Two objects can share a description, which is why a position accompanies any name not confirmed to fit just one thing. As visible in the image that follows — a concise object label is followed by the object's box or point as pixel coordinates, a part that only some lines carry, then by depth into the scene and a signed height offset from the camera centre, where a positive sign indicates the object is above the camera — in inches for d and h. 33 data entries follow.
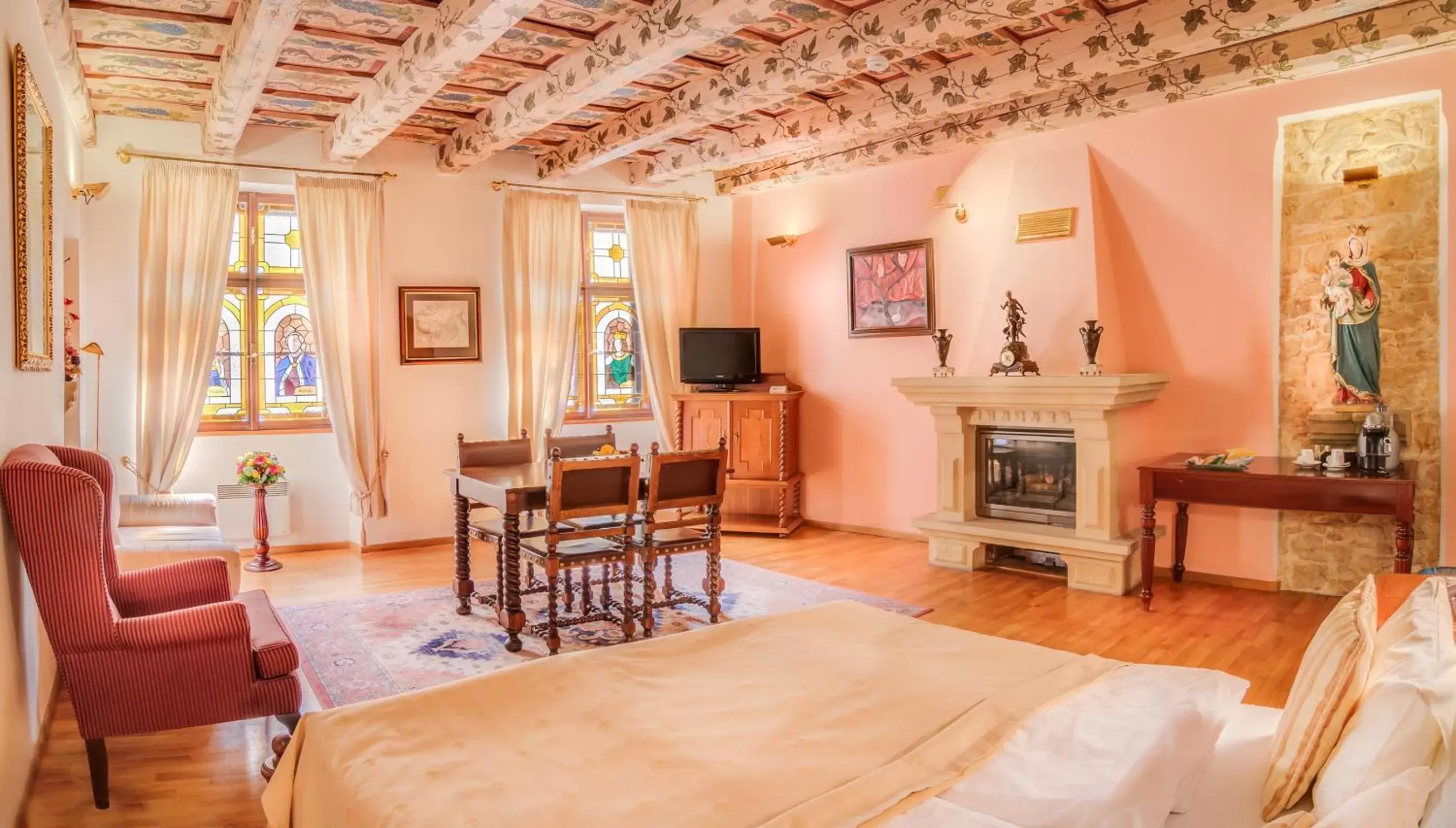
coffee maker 168.6 -14.3
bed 58.9 -27.3
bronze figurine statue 216.5 +6.3
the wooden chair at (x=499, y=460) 180.1 -17.6
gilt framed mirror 110.1 +21.1
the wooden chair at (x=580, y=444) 207.8 -14.6
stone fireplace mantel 201.8 -20.3
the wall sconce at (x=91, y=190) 200.4 +42.8
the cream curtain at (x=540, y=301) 273.9 +24.1
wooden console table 159.8 -22.1
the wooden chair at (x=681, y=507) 167.3 -24.9
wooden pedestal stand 233.8 -37.8
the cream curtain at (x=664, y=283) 296.8 +31.6
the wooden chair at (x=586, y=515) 157.1 -23.8
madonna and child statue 185.2 +10.6
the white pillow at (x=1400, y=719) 46.8 -18.8
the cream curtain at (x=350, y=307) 247.6 +20.7
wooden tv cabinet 279.9 -20.3
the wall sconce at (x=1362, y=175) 179.0 +39.0
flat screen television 288.8 +7.0
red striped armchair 96.5 -29.4
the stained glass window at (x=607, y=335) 299.3 +14.8
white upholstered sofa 160.7 -29.5
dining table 162.6 -23.3
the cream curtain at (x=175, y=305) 227.9 +19.9
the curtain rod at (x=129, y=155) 225.5 +57.2
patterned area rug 150.8 -48.3
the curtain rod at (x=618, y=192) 273.9 +60.2
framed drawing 263.0 +16.3
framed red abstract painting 261.0 +25.6
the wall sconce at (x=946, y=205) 249.0 +47.3
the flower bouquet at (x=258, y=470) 230.5 -22.2
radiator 244.7 -34.5
